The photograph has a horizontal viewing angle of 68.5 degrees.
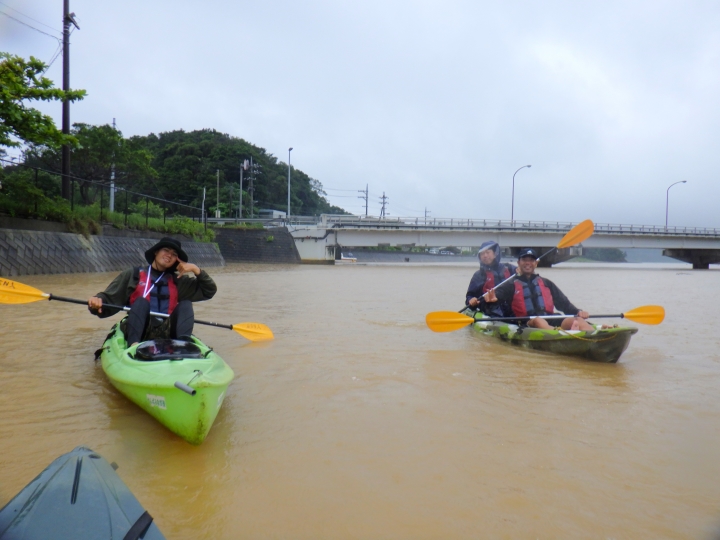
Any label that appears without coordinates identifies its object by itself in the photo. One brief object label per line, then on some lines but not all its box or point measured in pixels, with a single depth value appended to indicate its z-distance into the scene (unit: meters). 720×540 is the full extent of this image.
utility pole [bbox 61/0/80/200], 15.78
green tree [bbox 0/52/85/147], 10.94
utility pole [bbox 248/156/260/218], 50.94
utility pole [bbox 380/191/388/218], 79.38
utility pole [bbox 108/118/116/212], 22.29
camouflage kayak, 5.47
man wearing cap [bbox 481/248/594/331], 6.39
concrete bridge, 36.25
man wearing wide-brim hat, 4.50
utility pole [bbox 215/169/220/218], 51.31
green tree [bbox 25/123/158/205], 25.47
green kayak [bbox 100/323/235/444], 3.08
